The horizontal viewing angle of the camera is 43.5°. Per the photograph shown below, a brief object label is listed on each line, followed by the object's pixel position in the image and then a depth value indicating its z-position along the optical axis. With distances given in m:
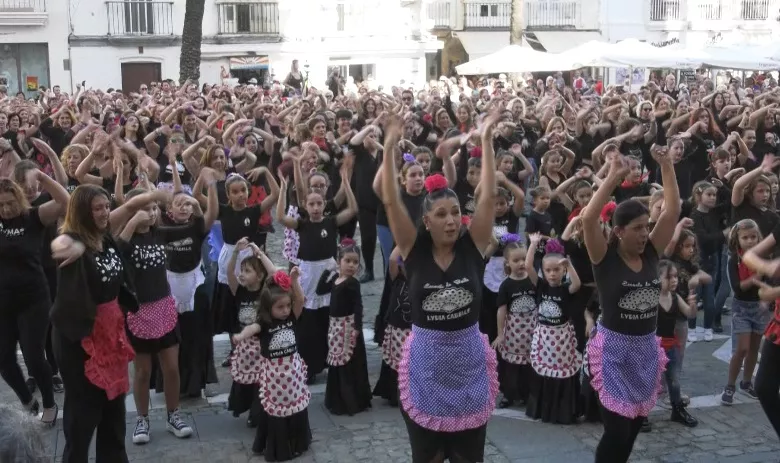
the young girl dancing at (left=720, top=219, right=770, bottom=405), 7.19
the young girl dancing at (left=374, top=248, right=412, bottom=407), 7.18
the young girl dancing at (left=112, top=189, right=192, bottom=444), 6.41
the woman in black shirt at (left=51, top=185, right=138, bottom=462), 5.27
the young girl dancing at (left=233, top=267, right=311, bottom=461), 6.30
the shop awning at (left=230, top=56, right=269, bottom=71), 34.06
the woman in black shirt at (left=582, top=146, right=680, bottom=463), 5.24
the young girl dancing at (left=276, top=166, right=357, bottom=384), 7.72
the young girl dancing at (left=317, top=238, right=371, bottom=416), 7.19
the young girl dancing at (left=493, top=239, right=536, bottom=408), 7.18
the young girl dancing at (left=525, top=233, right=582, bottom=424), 6.93
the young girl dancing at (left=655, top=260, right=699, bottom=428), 6.71
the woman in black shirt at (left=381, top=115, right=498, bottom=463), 4.76
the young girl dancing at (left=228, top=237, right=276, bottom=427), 6.83
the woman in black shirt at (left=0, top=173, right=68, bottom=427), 6.30
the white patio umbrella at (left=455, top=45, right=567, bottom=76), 23.56
